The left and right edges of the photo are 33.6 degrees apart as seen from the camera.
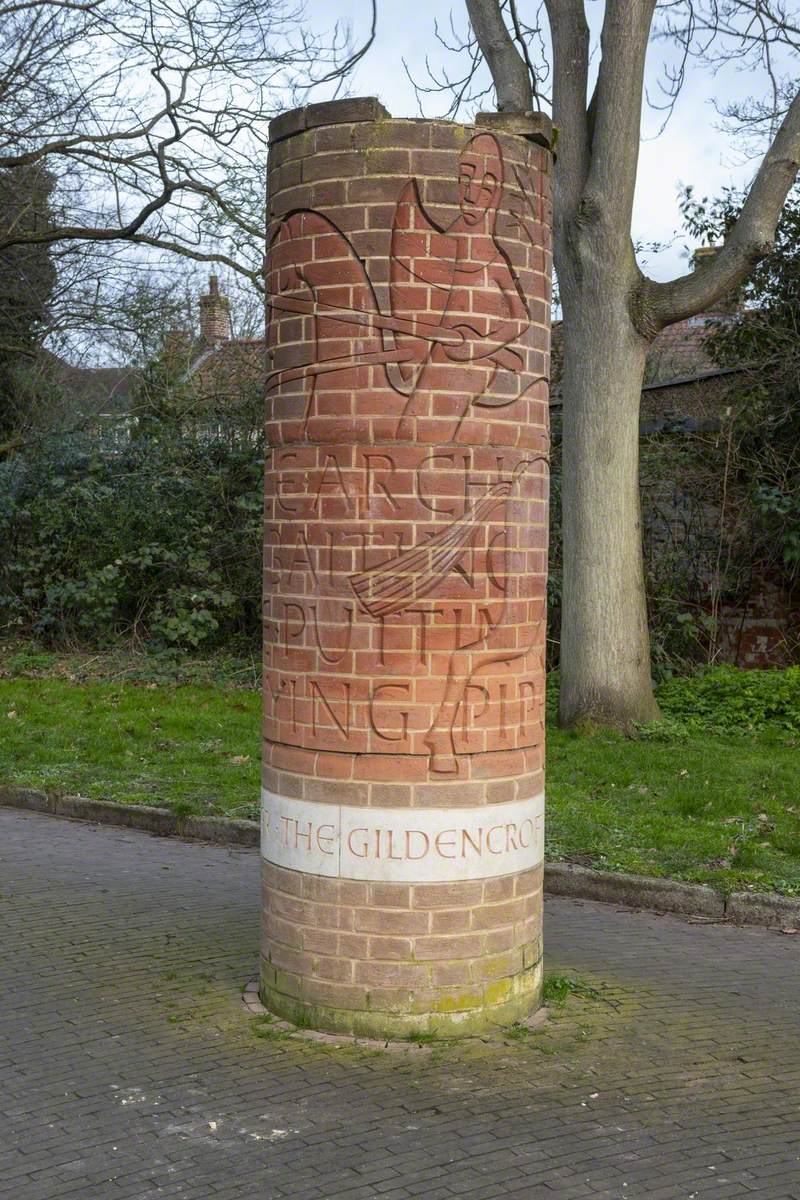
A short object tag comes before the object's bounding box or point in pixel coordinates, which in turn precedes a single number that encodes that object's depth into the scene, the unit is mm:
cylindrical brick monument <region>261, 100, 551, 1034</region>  4973
